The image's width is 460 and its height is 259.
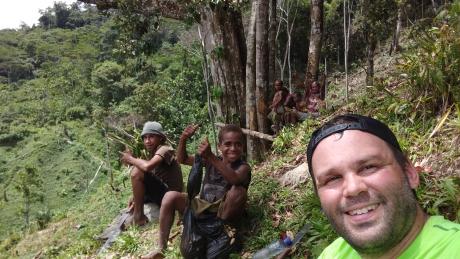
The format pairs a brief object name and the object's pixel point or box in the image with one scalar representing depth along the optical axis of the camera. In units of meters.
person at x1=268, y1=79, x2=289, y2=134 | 8.19
